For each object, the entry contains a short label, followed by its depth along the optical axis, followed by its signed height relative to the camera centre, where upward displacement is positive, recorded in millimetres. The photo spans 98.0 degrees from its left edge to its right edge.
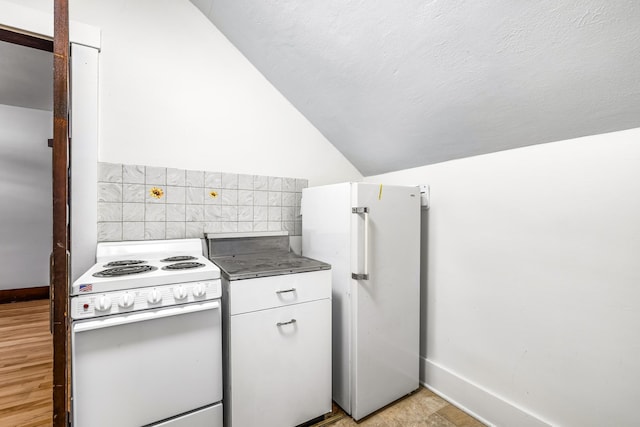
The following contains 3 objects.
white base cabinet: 1353 -719
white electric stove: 1067 -562
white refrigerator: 1600 -464
